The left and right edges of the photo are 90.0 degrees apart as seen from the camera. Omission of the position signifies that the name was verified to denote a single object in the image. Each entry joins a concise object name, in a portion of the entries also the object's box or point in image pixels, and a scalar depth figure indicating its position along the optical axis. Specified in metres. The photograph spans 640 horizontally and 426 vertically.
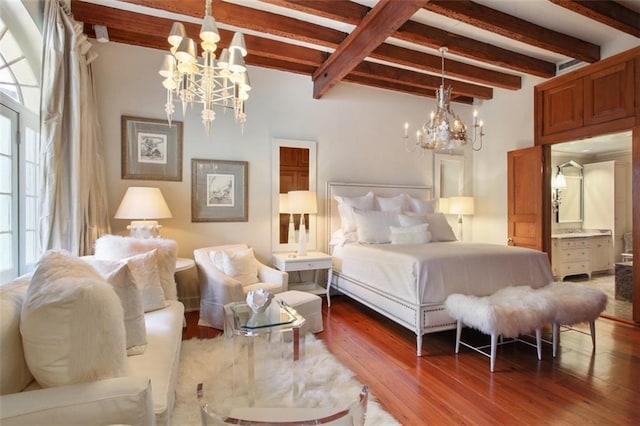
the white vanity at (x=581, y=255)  4.99
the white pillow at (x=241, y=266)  3.27
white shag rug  1.76
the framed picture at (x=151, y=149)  3.45
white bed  2.61
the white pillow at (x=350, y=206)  4.08
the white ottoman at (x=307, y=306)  2.86
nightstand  3.62
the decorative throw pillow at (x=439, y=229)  3.96
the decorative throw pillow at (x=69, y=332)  1.05
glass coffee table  1.88
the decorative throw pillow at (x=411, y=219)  3.90
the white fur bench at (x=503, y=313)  2.24
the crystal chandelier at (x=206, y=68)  2.00
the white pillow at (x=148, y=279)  2.15
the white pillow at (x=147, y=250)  2.40
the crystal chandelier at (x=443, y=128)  3.23
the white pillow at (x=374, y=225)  3.82
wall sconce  5.54
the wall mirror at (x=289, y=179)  4.09
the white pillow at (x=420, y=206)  4.48
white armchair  2.86
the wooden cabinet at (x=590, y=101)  3.30
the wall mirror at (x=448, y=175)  5.08
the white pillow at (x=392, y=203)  4.34
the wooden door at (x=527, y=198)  4.12
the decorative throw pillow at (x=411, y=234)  3.66
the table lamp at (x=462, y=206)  4.80
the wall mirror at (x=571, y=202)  5.66
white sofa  0.95
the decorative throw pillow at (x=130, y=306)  1.57
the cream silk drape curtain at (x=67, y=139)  2.36
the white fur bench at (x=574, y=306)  2.40
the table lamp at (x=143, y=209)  2.99
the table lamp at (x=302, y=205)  3.76
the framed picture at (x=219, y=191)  3.72
